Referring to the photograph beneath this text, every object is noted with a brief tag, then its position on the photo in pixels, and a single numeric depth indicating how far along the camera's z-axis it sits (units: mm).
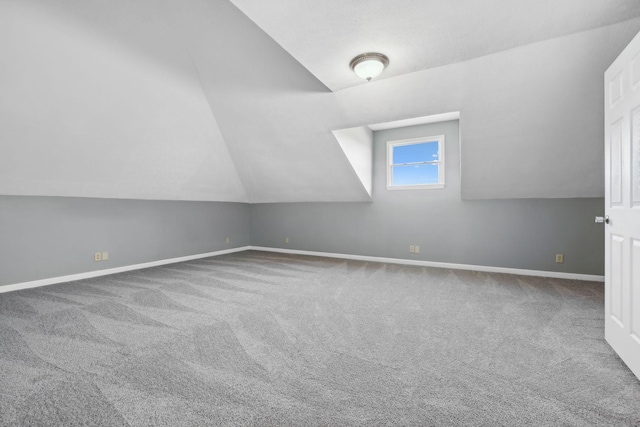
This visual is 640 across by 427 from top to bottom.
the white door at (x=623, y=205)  1659
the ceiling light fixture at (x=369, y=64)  2534
